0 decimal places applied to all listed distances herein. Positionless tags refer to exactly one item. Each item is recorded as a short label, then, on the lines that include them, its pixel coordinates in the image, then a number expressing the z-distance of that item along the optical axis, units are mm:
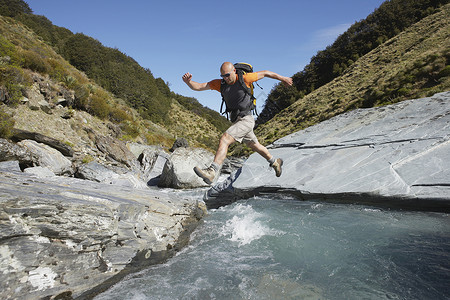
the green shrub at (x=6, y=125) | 8261
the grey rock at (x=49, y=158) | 8180
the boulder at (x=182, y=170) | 10320
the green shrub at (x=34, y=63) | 14305
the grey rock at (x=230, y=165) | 14117
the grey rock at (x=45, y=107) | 12109
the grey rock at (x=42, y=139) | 8781
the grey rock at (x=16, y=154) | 7070
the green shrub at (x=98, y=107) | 15683
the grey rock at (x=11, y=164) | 6594
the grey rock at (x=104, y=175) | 8812
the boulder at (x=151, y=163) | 11987
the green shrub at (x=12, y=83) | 10664
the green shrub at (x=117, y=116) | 17462
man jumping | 4293
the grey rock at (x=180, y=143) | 20245
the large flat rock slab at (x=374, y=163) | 4828
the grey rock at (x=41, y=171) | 7070
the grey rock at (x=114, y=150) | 12091
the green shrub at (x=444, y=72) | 18944
